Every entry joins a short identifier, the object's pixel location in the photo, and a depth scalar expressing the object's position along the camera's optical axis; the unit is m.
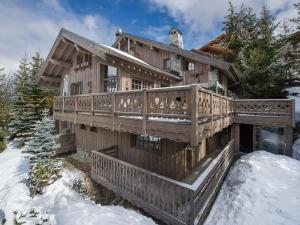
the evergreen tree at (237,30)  18.34
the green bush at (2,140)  14.51
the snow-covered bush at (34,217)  5.85
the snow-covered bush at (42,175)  8.38
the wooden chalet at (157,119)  5.41
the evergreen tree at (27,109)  14.45
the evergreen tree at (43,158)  8.48
